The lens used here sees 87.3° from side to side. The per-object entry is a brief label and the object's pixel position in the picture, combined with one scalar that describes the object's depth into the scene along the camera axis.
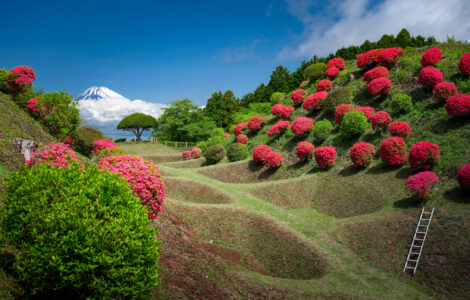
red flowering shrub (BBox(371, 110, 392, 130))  16.17
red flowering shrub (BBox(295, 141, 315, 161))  18.22
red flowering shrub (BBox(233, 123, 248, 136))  29.20
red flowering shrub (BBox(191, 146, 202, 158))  32.09
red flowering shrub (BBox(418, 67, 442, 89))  16.47
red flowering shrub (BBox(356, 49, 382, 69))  23.97
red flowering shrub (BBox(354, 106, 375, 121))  18.38
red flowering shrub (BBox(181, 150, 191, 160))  33.47
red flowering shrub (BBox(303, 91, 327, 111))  23.25
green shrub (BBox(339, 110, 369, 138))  17.06
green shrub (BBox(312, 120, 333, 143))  19.25
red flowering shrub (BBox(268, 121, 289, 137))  23.53
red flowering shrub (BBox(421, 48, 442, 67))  18.52
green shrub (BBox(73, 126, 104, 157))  16.41
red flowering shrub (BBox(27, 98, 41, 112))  14.20
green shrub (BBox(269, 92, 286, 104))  32.69
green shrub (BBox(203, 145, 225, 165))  25.84
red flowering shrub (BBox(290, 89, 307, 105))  27.25
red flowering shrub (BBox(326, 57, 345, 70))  29.14
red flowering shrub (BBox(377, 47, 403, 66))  22.42
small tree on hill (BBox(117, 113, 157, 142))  52.81
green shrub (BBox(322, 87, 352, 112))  21.56
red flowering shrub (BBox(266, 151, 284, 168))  19.12
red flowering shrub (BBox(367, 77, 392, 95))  19.41
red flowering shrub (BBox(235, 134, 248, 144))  27.20
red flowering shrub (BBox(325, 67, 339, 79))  28.17
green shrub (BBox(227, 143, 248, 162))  24.66
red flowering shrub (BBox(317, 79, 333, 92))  26.00
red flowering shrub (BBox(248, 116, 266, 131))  27.62
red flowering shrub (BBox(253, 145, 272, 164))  19.97
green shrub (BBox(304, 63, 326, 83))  30.05
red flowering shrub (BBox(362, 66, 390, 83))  20.83
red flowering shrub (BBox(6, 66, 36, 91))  14.12
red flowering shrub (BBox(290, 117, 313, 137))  20.81
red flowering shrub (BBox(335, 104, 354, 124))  19.07
